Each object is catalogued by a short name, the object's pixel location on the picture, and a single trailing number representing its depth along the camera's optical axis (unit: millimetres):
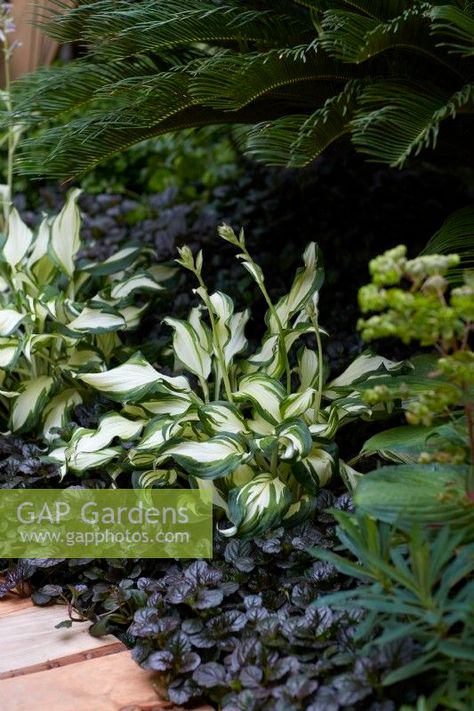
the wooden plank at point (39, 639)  2629
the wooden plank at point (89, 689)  2546
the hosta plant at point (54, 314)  2950
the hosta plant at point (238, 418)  2699
